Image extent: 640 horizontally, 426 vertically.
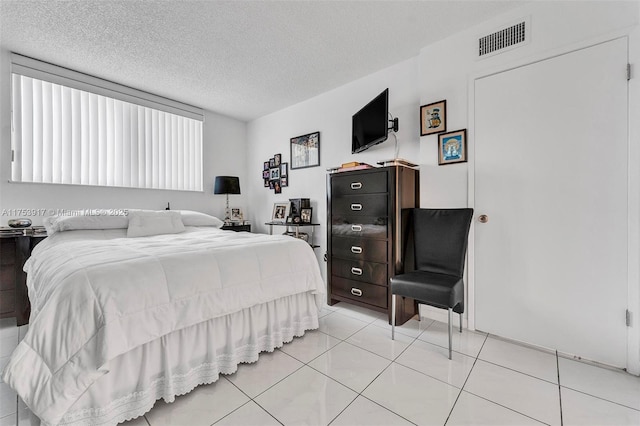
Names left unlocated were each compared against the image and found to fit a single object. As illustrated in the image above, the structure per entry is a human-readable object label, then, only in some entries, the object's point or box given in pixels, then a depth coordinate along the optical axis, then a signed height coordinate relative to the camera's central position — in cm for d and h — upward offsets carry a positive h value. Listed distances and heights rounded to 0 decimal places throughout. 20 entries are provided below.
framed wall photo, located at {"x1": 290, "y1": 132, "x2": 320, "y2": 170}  365 +86
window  277 +96
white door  176 +7
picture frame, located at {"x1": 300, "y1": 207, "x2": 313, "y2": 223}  363 -2
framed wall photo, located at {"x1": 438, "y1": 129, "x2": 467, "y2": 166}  237 +58
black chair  195 -38
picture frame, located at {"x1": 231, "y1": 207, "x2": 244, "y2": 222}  442 -2
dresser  241 -20
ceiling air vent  209 +139
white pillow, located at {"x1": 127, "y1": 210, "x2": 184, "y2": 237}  270 -11
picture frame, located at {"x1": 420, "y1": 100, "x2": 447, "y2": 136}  250 +89
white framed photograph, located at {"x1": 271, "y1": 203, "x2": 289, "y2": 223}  393 +1
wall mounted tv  254 +90
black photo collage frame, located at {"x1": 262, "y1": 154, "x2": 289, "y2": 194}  409 +61
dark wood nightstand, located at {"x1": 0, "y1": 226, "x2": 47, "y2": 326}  242 -56
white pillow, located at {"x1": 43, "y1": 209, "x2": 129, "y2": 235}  245 -7
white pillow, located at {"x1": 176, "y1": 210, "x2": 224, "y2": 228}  326 -9
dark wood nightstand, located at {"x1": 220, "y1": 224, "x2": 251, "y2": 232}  404 -23
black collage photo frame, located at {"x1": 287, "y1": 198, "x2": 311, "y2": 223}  361 +6
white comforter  110 -43
